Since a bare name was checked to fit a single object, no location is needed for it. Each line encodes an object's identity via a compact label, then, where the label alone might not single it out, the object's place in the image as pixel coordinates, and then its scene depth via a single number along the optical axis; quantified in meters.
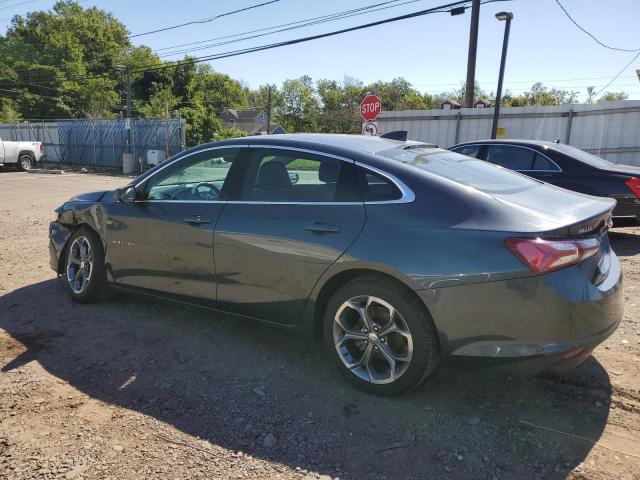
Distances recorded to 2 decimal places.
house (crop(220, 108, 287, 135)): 89.97
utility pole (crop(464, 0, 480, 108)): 17.02
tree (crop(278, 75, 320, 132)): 85.50
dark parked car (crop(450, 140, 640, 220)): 6.95
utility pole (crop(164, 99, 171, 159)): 24.16
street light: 14.91
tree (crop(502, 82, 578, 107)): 54.31
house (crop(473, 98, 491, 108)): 47.66
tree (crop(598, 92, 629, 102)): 66.47
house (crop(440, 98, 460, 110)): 43.83
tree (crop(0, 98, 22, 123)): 45.45
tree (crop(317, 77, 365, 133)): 57.00
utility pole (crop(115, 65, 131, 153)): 25.66
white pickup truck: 23.73
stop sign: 11.98
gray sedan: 2.66
